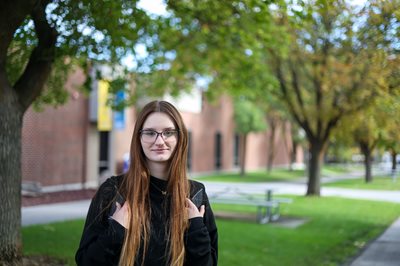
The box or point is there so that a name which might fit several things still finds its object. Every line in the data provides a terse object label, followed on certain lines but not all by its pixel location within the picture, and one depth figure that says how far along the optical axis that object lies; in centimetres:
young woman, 233
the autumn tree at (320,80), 1454
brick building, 1797
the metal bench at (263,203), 1150
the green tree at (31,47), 566
